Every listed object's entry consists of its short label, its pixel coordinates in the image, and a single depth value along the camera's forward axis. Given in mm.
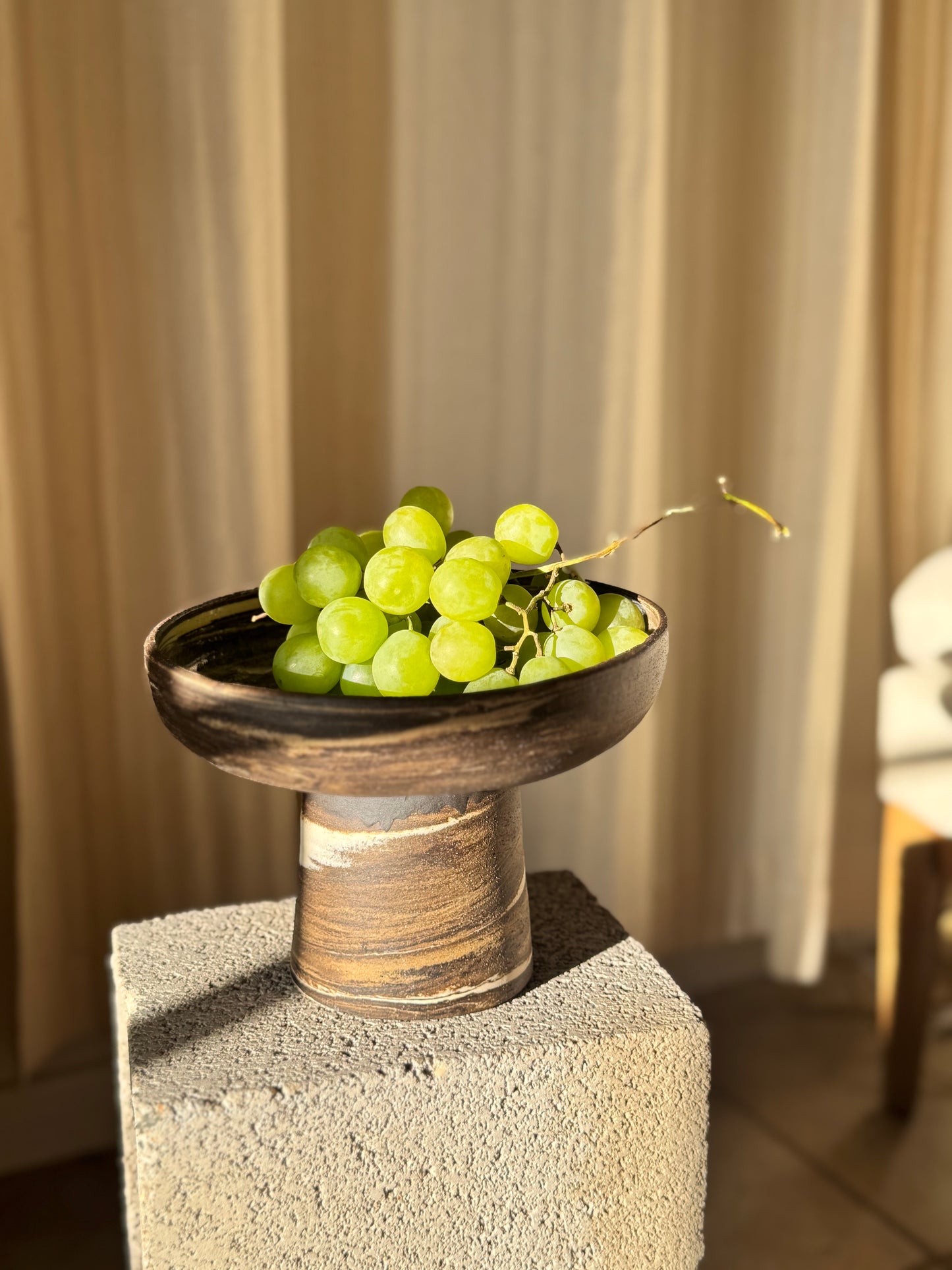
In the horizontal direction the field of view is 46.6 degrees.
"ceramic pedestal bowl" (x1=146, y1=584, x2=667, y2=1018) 556
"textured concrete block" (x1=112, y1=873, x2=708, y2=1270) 618
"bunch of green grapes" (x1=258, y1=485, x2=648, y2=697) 619
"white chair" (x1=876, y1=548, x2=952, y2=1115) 1890
